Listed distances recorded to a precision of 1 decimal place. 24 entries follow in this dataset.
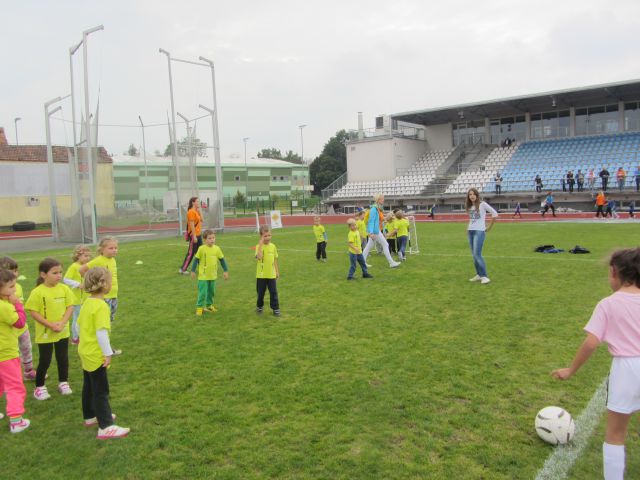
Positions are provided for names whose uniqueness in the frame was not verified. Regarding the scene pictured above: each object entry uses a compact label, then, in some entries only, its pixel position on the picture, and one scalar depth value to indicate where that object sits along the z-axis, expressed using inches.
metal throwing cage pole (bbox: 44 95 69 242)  934.4
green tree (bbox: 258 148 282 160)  5272.6
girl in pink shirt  105.7
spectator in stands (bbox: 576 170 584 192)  1233.2
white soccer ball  140.3
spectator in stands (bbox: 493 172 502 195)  1378.0
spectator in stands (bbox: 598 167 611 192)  1186.0
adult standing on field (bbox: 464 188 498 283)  377.7
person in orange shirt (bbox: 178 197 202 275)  473.4
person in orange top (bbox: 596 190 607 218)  1028.5
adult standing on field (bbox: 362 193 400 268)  469.1
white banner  1101.6
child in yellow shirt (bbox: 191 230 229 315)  319.9
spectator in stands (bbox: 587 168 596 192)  1236.3
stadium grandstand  1338.6
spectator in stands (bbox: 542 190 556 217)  1125.1
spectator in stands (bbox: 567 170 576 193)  1245.7
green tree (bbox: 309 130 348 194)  3383.4
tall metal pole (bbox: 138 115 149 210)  978.1
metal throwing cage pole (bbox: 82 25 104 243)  786.8
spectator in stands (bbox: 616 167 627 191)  1165.1
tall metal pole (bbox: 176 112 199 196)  963.3
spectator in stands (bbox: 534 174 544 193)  1304.1
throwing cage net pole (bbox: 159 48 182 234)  934.2
